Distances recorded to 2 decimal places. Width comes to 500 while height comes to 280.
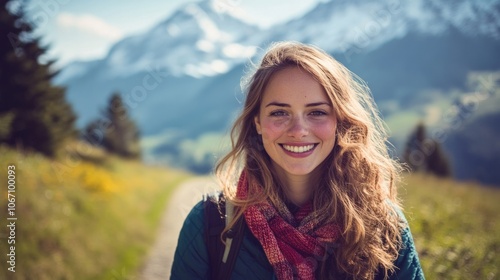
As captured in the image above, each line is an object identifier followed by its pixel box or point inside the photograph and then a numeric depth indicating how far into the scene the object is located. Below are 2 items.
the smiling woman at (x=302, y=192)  2.13
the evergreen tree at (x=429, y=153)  34.16
